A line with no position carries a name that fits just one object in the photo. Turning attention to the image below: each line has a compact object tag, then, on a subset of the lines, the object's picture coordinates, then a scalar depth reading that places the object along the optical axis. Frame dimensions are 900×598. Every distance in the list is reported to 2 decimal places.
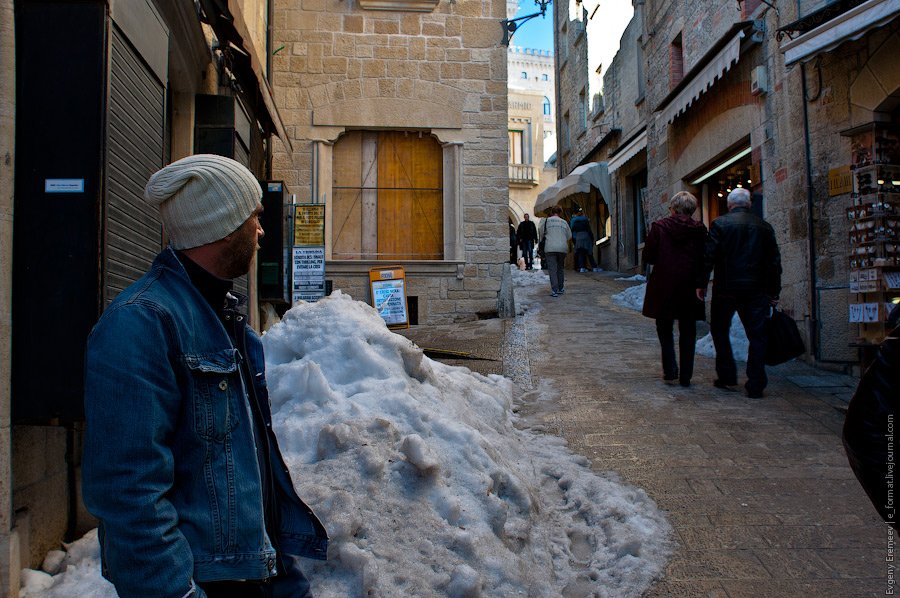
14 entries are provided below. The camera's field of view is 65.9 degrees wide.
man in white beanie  1.28
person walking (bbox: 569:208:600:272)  17.91
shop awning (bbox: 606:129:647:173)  14.79
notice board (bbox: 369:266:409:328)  10.52
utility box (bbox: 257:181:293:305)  7.70
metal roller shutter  3.15
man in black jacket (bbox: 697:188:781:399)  5.82
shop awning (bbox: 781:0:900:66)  5.81
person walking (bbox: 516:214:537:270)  19.58
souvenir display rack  6.45
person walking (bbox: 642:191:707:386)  6.10
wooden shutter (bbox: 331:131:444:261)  11.27
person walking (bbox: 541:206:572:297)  12.41
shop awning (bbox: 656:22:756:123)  9.22
